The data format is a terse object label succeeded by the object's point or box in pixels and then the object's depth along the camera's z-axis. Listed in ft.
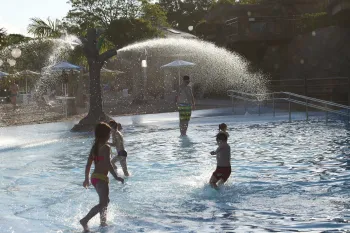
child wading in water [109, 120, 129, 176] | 35.93
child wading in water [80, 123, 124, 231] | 24.05
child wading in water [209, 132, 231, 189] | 32.60
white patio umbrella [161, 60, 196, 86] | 126.82
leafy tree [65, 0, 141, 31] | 208.74
